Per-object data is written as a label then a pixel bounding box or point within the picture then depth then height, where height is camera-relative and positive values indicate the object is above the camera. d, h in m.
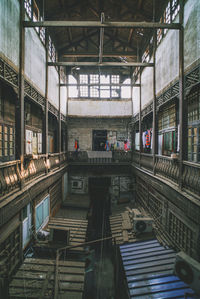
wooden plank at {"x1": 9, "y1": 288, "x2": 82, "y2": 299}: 5.66 -4.96
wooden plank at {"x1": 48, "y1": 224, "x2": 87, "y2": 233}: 10.53 -5.07
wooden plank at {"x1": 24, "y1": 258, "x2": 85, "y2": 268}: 7.27 -4.96
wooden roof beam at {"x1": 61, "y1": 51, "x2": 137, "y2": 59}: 15.76 +8.58
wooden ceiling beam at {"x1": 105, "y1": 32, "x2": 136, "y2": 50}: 16.06 +9.93
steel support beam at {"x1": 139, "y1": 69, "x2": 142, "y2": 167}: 13.83 +2.59
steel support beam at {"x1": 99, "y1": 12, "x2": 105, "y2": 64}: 8.00 +5.92
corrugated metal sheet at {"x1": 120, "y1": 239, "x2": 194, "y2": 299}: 5.33 -4.51
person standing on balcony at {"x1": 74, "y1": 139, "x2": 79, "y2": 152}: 18.52 +0.11
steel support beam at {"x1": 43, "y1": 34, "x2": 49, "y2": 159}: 10.66 +1.28
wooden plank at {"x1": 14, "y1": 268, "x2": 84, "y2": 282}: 6.39 -4.95
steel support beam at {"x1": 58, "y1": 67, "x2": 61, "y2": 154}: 13.80 +1.35
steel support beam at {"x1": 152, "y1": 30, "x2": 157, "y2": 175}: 10.07 +2.90
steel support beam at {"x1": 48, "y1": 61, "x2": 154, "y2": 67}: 11.30 +5.59
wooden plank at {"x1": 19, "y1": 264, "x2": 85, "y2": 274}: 6.83 -4.95
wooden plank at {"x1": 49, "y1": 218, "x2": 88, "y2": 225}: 11.54 -5.00
